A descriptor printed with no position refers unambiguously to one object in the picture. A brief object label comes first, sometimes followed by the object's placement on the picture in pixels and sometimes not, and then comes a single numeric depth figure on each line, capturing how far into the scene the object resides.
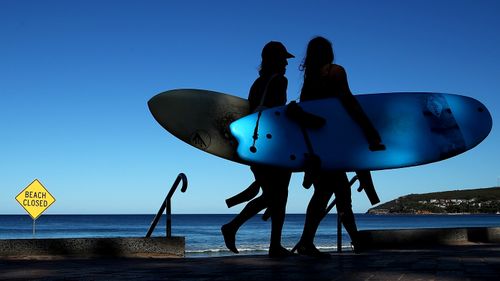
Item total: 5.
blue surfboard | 5.93
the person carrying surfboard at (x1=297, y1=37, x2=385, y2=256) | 5.70
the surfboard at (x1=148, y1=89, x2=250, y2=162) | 6.36
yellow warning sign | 13.53
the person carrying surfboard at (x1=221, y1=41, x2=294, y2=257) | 5.74
